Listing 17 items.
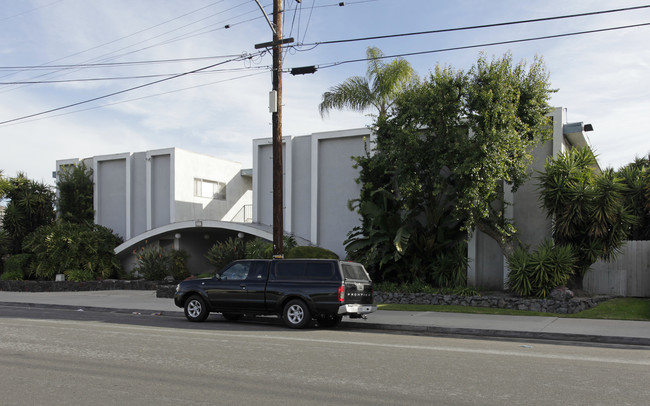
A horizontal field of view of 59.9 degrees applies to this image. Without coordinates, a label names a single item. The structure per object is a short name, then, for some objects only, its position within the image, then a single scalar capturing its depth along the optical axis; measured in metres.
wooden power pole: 16.60
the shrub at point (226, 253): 24.19
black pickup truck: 13.01
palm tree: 26.05
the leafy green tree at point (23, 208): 31.72
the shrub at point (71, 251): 27.94
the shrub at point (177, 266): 27.00
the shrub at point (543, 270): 16.41
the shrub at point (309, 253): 21.30
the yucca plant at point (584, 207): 16.45
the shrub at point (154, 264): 26.81
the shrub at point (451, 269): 18.83
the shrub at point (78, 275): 27.27
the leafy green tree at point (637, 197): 20.39
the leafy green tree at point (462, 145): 16.56
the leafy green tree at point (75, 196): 31.19
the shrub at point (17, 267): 28.66
